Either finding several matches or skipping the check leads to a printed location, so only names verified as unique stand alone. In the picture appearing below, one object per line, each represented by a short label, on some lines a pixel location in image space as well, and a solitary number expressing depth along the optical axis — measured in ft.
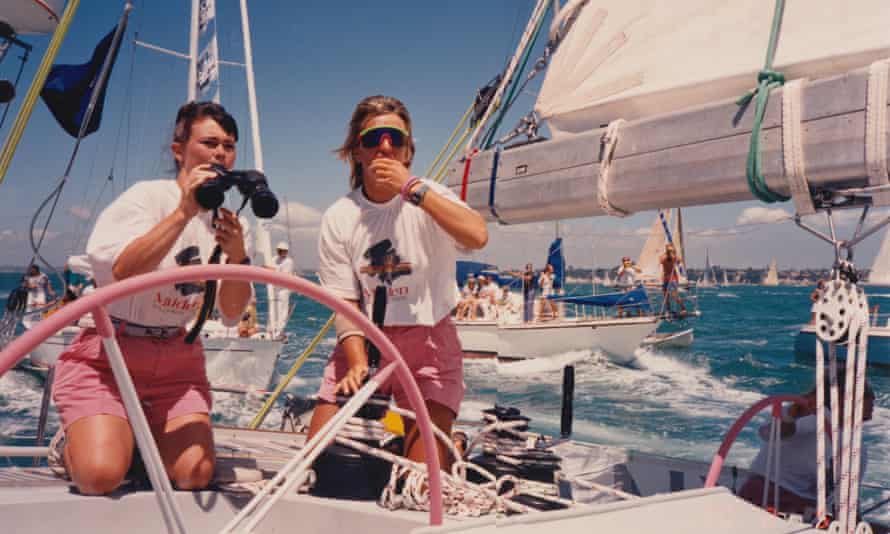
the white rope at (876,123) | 5.78
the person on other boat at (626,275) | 65.92
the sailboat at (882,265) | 83.40
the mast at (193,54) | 46.39
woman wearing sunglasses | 6.93
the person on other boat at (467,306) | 64.08
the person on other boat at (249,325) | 41.93
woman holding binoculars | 5.63
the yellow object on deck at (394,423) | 7.01
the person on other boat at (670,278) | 64.23
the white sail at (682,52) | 6.61
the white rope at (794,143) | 6.30
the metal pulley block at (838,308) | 5.92
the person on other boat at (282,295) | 42.93
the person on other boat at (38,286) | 47.34
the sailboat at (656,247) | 77.81
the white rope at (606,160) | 7.98
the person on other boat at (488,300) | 63.52
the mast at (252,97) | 48.70
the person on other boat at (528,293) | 64.23
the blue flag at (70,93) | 16.25
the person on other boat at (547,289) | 65.05
